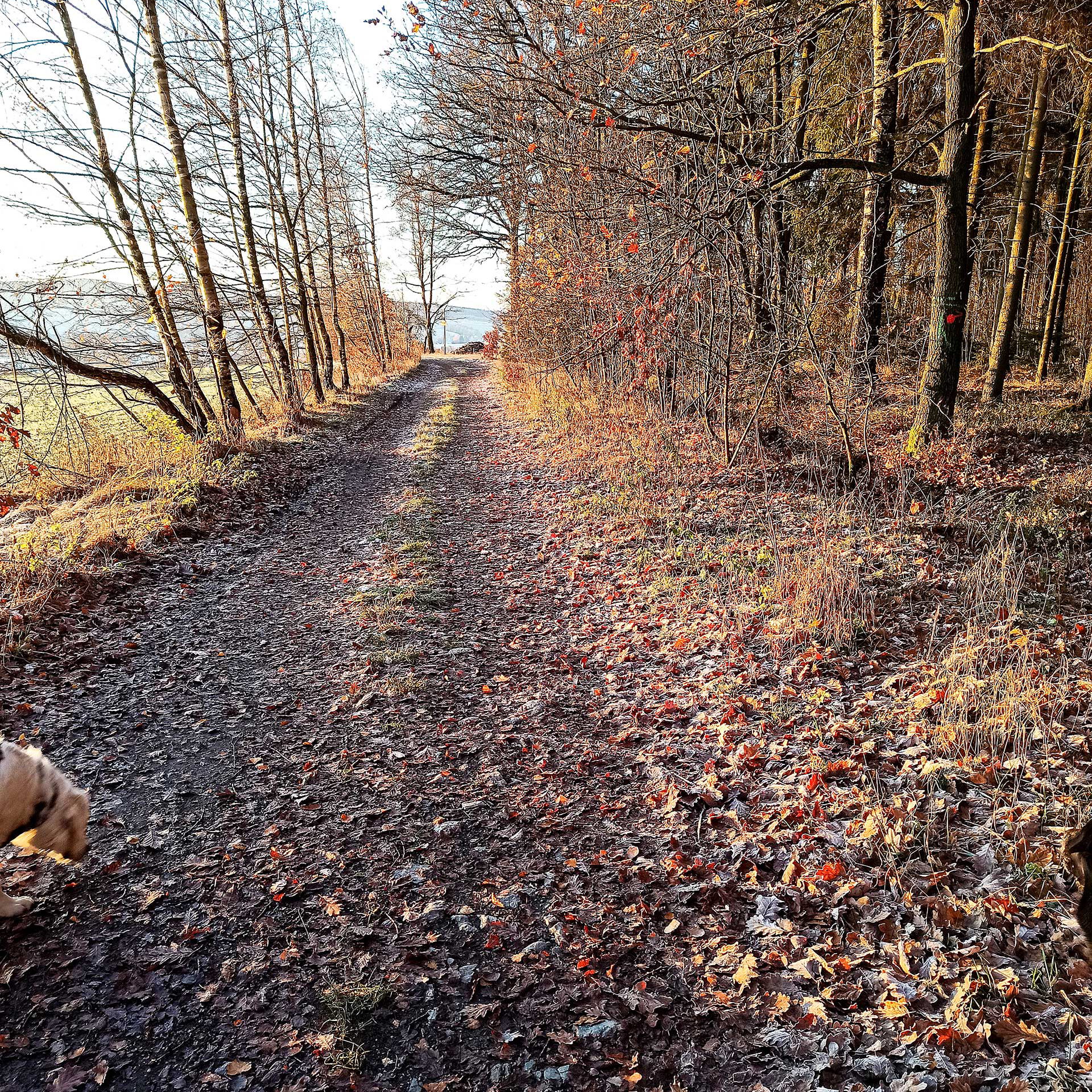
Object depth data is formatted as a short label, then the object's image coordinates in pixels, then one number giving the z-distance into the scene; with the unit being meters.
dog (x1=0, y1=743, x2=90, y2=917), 3.12
